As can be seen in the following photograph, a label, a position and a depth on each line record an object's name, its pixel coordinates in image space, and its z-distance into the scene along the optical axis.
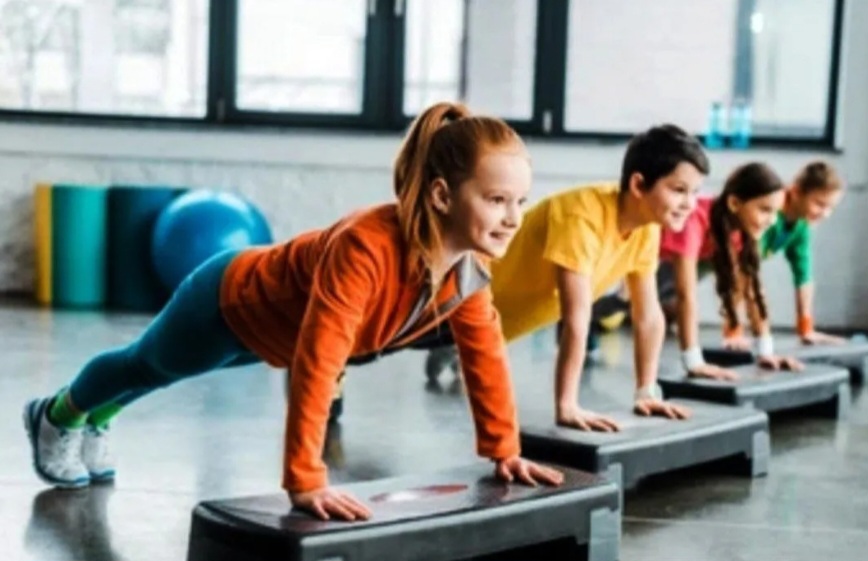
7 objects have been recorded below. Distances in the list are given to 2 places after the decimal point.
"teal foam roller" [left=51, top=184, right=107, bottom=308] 6.28
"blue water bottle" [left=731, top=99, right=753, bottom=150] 6.45
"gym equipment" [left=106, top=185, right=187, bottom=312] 6.27
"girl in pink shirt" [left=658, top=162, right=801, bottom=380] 3.76
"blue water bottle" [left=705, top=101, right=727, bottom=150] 6.47
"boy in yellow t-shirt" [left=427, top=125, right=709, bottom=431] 2.91
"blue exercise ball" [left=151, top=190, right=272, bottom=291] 5.91
